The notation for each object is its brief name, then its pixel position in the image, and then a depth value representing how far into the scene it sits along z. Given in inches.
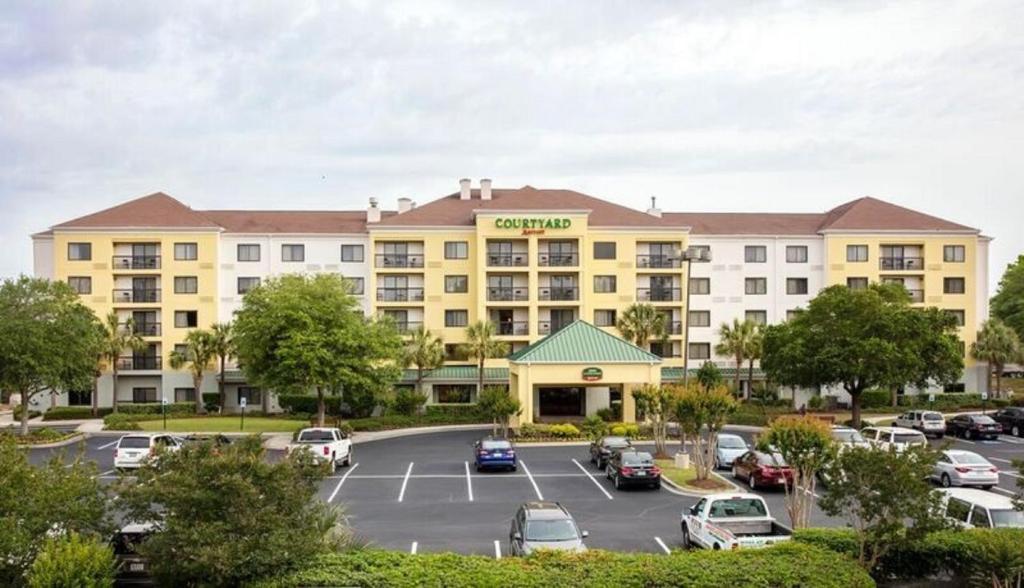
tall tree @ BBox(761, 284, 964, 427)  1920.2
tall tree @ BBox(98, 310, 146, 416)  2345.0
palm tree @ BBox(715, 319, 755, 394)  2353.6
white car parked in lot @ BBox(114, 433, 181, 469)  1385.3
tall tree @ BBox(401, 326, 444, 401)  2260.1
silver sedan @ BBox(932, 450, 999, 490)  1236.5
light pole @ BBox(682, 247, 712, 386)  1577.6
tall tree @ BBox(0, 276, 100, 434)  1819.6
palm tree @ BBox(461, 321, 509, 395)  2253.9
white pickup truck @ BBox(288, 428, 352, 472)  1440.2
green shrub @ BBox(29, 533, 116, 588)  602.2
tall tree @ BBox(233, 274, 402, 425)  1839.3
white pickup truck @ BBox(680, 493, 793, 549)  812.0
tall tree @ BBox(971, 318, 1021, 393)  2445.9
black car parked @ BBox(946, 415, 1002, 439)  1829.5
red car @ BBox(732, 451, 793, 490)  1200.8
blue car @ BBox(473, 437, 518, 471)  1443.2
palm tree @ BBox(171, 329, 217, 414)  2322.8
